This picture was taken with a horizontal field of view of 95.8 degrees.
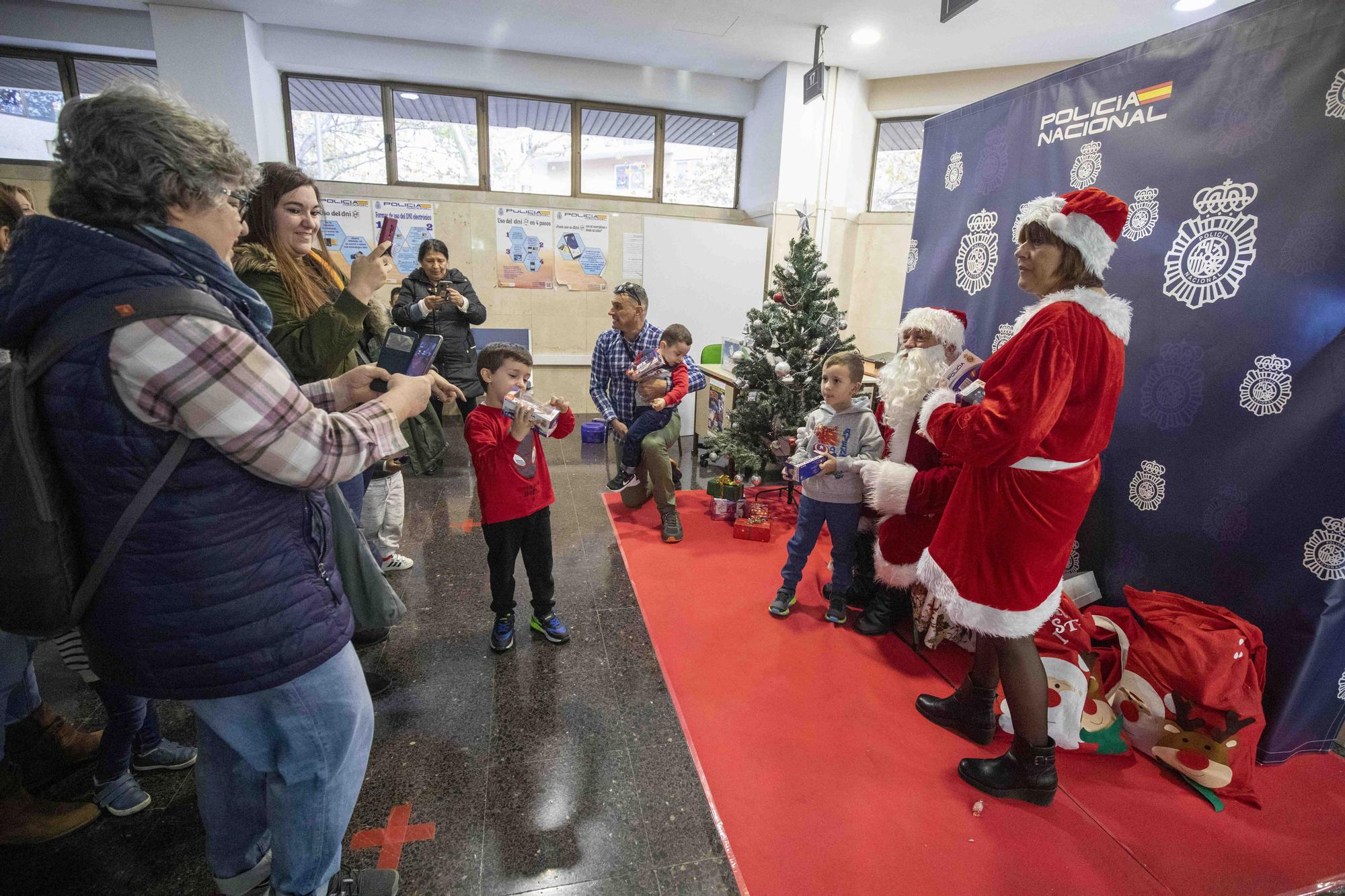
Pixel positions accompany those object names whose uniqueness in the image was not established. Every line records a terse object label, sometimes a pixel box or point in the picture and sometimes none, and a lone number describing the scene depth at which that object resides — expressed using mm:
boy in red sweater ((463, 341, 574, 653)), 2357
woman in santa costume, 1701
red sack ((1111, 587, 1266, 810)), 1955
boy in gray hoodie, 2822
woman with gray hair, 922
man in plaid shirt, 3947
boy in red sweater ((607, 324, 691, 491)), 3947
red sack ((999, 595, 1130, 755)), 2148
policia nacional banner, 1907
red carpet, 1725
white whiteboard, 6664
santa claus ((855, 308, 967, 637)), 2537
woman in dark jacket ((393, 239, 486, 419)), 4250
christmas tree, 4172
